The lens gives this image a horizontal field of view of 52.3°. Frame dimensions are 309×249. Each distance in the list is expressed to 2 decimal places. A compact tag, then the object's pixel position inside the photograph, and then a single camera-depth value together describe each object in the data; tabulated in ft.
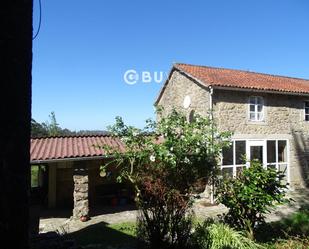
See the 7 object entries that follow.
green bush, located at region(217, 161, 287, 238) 23.57
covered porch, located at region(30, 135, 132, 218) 39.14
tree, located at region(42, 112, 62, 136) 118.11
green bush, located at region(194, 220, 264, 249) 21.39
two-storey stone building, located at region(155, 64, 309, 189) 51.75
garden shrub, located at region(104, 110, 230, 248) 20.90
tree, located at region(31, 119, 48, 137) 128.81
